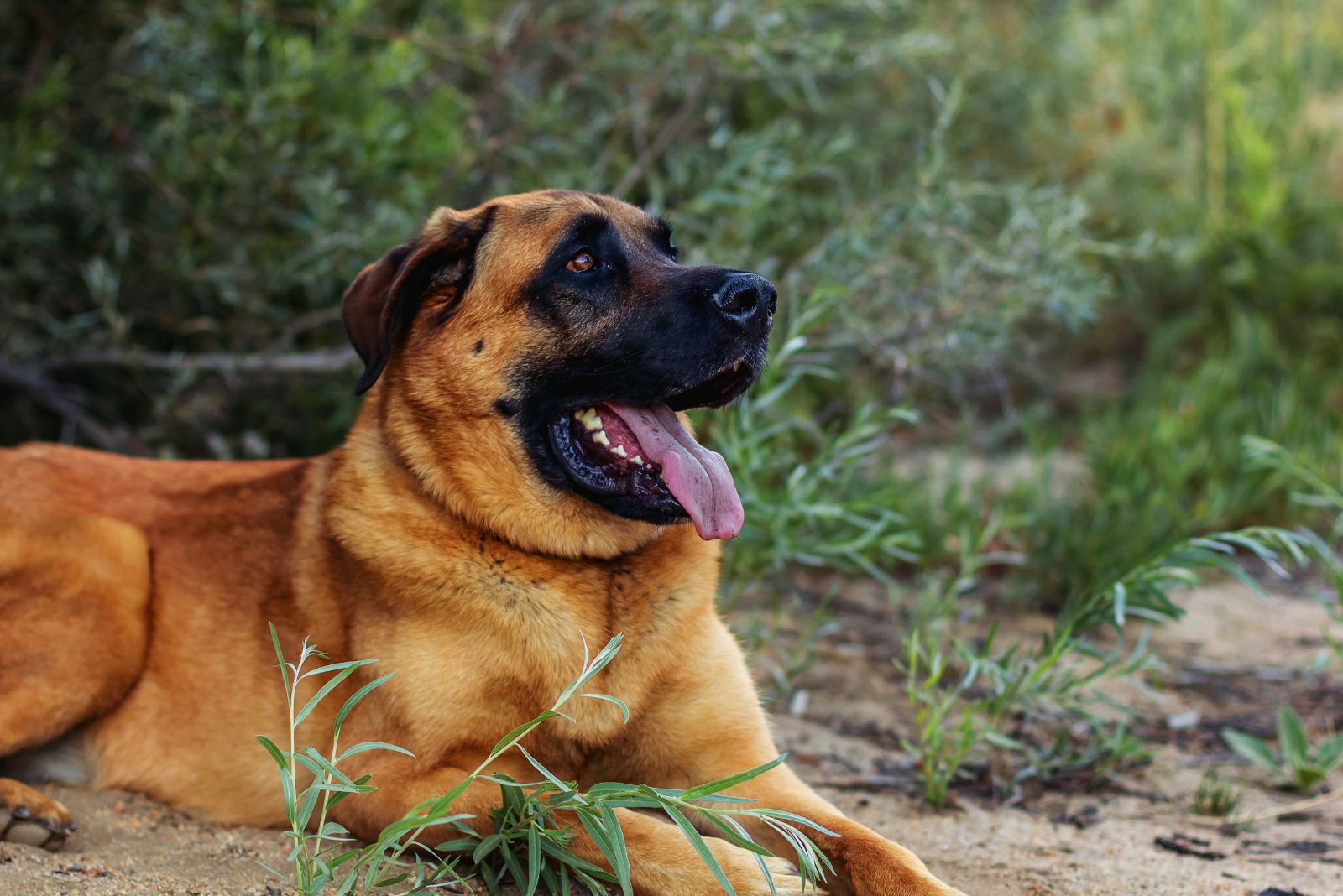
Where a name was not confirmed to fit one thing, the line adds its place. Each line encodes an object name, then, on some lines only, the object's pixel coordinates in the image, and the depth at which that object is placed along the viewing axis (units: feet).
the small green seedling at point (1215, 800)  9.93
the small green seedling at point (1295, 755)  10.41
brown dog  8.45
